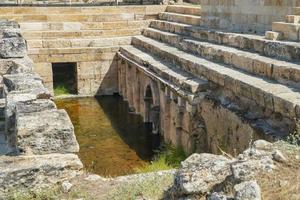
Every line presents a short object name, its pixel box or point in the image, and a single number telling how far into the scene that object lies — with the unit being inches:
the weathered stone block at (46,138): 187.5
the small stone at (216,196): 137.0
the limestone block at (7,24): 523.3
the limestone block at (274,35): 359.9
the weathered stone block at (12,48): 383.2
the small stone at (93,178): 185.8
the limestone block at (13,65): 354.1
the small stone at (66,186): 176.7
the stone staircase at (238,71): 272.8
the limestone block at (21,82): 270.2
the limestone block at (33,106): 218.5
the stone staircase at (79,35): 700.0
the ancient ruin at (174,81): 169.3
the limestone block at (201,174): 152.3
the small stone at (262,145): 167.6
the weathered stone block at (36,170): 170.7
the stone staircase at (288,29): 346.6
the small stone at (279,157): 156.0
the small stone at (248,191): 131.2
